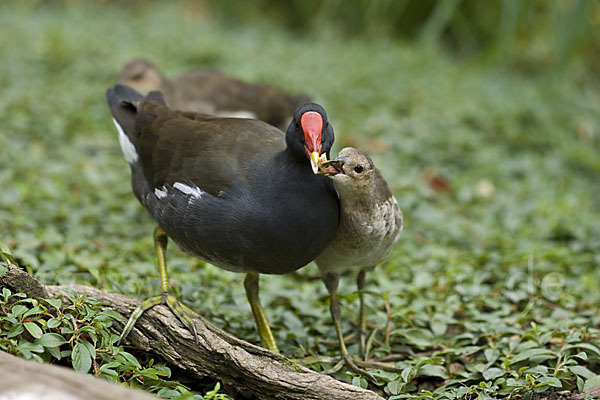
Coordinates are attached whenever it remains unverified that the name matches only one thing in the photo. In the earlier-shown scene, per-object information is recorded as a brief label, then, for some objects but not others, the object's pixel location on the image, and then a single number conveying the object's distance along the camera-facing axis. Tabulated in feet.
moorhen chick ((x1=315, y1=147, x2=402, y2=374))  19.38
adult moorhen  19.35
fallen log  18.19
